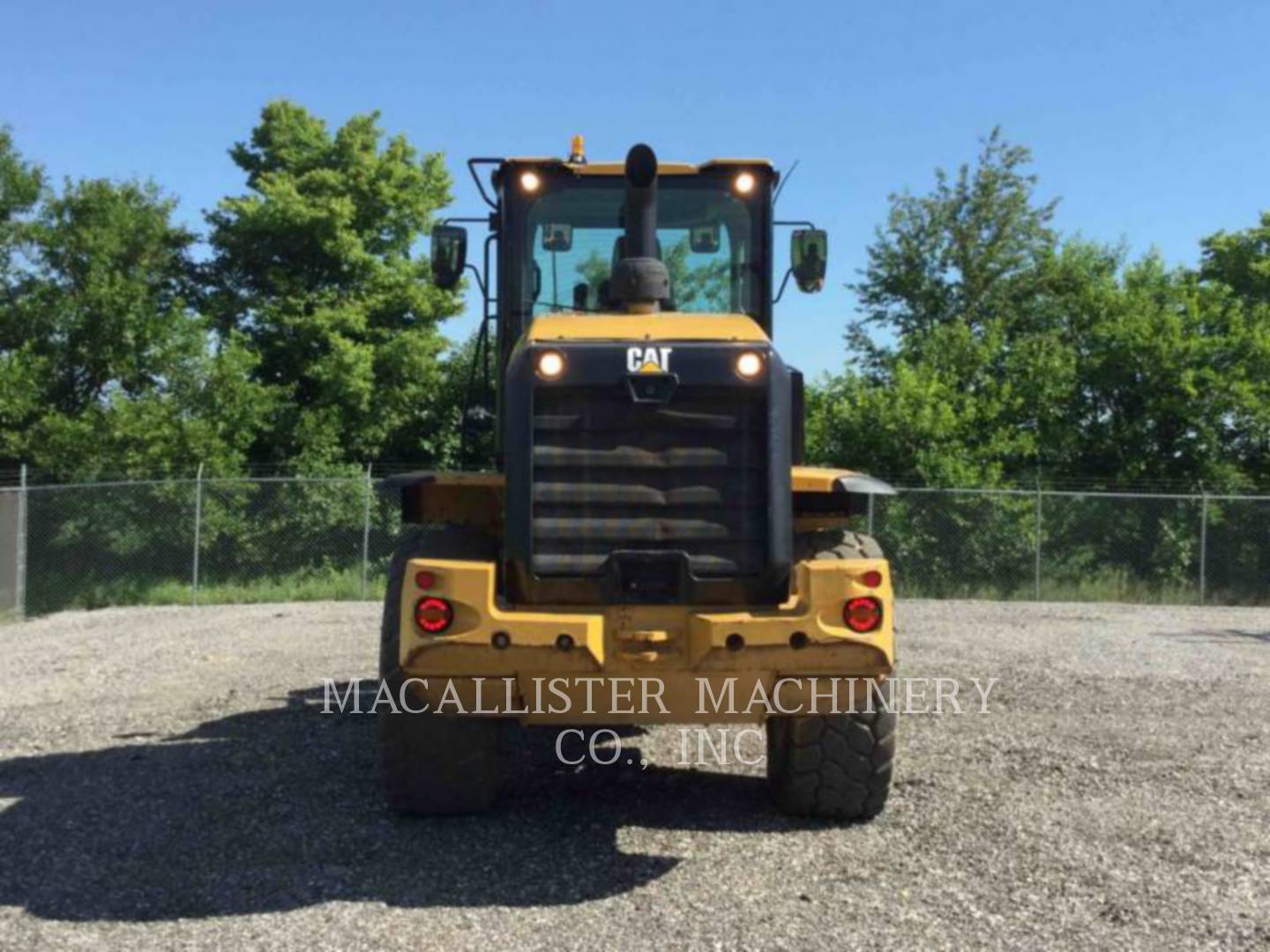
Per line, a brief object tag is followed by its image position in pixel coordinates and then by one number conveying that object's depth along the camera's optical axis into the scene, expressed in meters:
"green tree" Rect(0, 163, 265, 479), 19.88
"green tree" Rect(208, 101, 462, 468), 22.14
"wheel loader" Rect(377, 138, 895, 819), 4.74
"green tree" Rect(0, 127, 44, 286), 22.41
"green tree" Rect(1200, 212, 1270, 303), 31.36
